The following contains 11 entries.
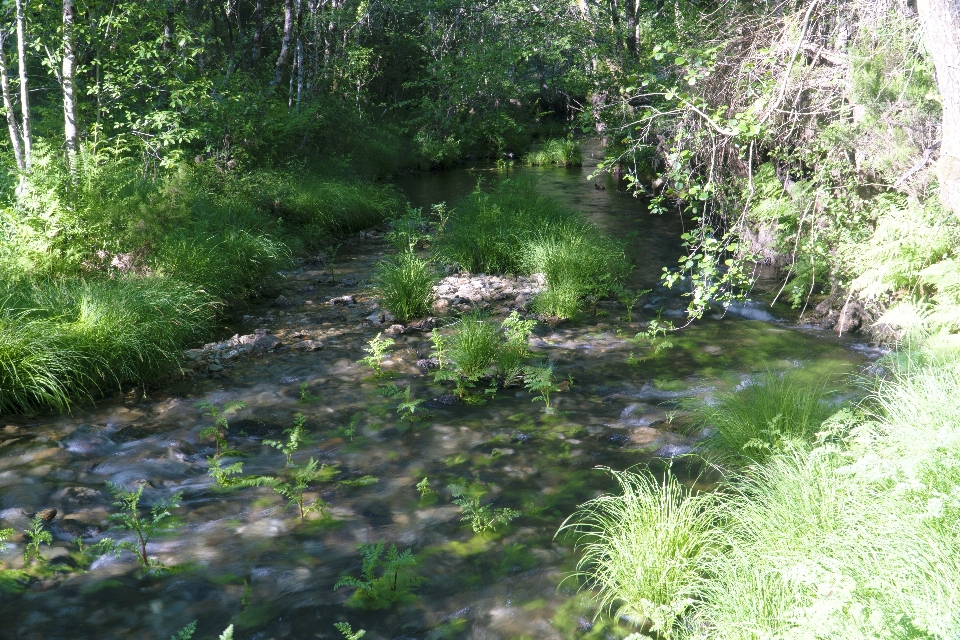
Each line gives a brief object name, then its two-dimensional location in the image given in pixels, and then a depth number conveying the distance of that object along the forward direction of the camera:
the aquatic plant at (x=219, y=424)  6.02
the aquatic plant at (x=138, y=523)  4.44
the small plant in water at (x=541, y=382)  6.69
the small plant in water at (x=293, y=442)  5.39
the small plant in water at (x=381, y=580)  4.13
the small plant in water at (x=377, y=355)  7.57
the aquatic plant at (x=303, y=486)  5.06
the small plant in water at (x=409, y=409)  6.47
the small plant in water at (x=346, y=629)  3.14
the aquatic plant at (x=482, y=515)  4.80
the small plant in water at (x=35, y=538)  4.38
